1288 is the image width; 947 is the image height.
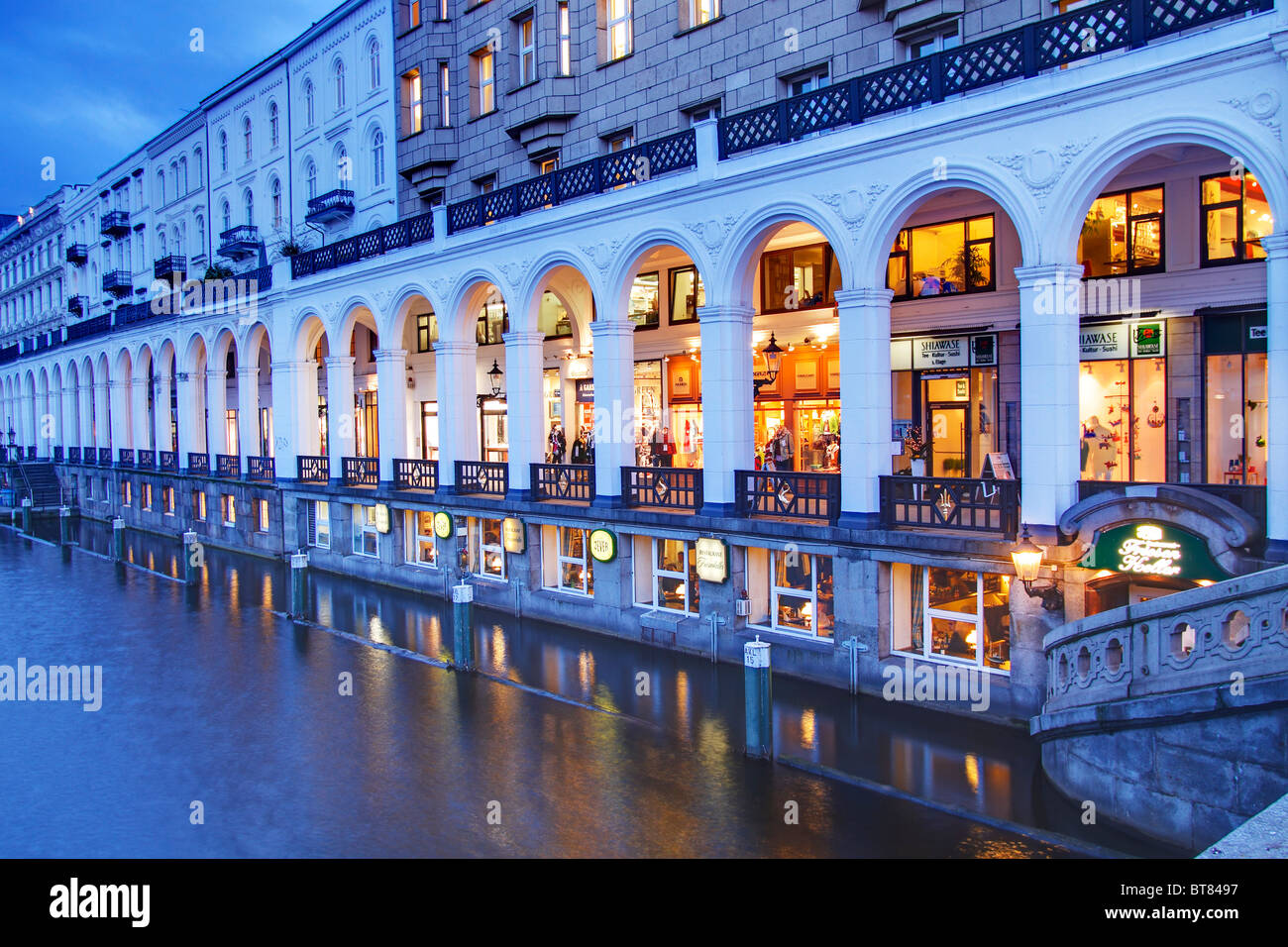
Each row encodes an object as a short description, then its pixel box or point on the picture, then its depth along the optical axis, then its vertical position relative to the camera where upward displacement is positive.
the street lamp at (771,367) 21.91 +1.68
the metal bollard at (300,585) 21.19 -2.82
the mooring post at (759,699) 12.02 -3.13
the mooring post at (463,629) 16.61 -2.99
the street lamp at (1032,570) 12.81 -1.71
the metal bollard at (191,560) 26.13 -2.74
